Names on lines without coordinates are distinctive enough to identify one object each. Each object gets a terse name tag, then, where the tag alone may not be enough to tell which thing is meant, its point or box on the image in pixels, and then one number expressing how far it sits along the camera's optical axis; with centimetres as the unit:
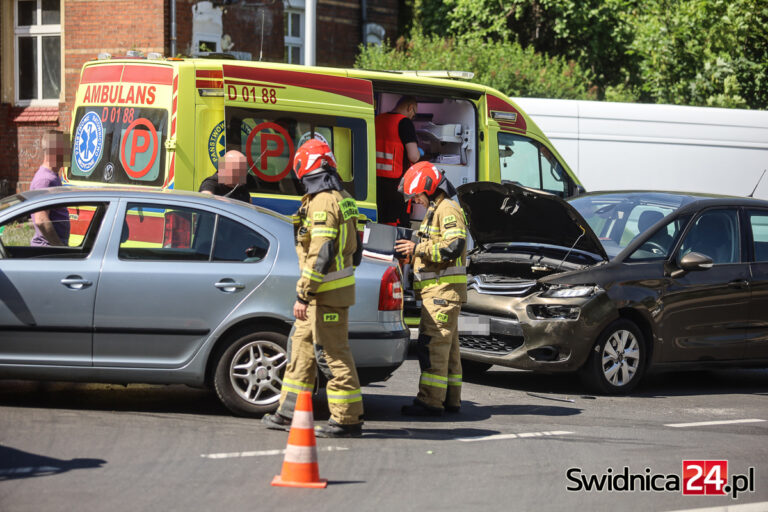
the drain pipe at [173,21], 3669
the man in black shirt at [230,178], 1852
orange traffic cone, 1134
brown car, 1761
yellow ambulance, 1916
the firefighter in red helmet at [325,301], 1327
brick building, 3669
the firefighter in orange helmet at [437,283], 1537
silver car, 1383
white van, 3166
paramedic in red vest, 2222
